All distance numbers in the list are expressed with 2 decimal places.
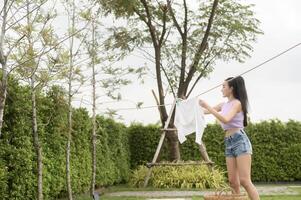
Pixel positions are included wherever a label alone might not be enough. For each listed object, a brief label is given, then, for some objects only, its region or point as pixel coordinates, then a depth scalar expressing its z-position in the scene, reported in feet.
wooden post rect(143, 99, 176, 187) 48.43
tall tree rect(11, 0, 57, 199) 23.50
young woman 17.26
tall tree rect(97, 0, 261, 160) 53.11
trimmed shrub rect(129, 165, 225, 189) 47.42
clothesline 18.78
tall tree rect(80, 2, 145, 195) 33.71
